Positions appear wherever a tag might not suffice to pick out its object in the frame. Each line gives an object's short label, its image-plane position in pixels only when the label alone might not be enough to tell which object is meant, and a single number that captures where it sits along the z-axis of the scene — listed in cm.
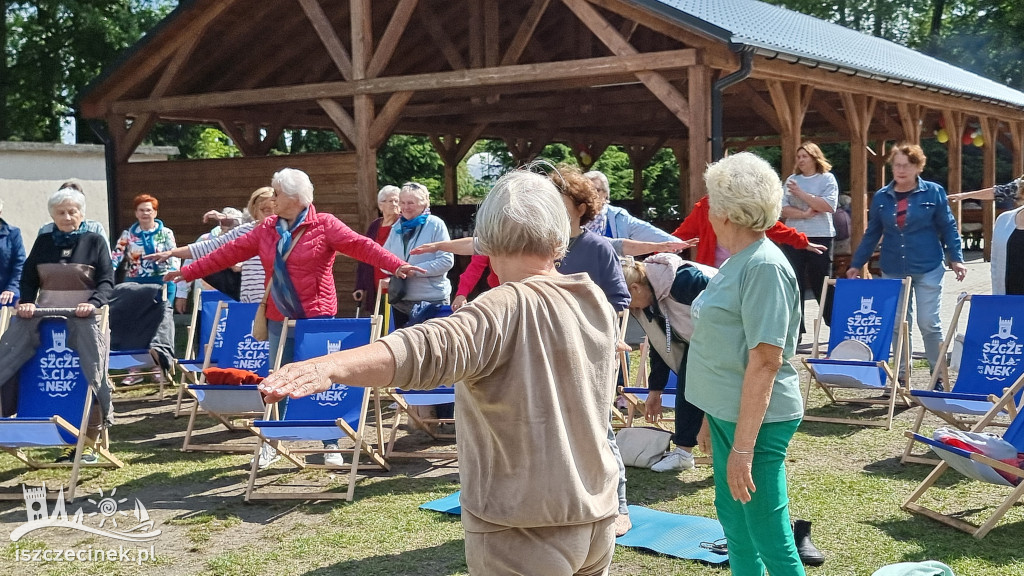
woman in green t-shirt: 287
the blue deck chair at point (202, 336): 712
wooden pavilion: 1032
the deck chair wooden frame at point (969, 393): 557
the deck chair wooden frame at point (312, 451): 526
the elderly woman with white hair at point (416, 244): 712
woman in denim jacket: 715
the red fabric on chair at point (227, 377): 620
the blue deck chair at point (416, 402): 607
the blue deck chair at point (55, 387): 585
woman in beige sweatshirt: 215
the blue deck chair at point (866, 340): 673
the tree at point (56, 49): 2439
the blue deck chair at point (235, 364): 621
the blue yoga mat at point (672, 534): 429
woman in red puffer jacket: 586
